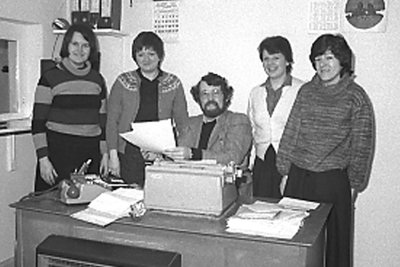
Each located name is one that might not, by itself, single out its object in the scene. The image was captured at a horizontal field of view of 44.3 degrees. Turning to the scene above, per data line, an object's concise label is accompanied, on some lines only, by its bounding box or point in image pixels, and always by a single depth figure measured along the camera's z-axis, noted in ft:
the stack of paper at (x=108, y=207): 6.40
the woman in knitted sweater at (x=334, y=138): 7.98
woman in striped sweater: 9.33
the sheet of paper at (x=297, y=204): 6.84
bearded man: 8.46
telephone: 6.86
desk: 5.69
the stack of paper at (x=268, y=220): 5.85
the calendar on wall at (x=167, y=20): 11.73
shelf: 11.61
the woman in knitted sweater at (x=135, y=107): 9.74
